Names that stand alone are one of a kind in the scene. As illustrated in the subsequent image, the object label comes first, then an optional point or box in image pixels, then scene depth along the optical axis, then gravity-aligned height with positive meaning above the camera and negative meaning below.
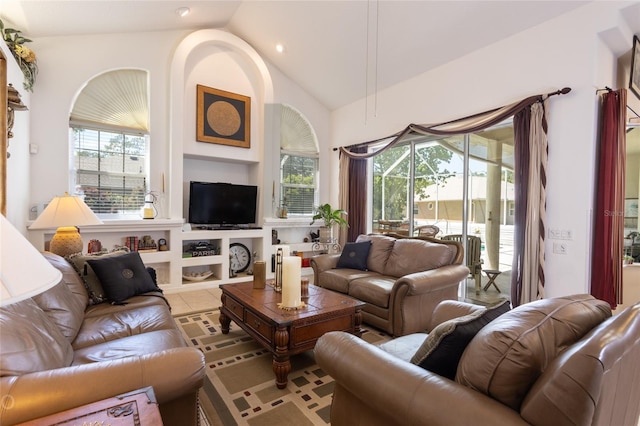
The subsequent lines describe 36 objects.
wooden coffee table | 2.14 -0.82
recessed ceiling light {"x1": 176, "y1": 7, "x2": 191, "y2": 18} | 4.22 +2.67
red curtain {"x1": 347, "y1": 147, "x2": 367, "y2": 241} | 5.79 +0.33
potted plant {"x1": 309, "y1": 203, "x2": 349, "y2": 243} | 5.61 -0.16
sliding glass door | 4.00 +0.28
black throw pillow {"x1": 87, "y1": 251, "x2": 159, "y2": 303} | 2.46 -0.56
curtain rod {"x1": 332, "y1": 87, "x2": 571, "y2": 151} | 3.08 +1.20
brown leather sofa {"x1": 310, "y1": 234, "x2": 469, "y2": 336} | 2.91 -0.73
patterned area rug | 1.86 -1.22
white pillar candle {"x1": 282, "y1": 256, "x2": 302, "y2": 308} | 2.35 -0.53
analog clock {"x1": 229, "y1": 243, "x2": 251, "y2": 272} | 5.45 -0.84
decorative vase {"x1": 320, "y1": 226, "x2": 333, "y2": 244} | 5.80 -0.46
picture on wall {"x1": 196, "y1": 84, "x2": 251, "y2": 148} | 5.02 +1.50
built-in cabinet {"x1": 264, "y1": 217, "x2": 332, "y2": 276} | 5.50 -0.50
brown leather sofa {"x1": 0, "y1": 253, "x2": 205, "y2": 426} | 1.05 -0.64
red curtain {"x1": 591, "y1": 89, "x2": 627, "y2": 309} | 2.99 +0.11
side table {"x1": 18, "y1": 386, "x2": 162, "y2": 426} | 0.90 -0.61
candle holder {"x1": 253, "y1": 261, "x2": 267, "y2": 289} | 2.93 -0.62
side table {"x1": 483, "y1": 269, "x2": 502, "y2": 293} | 4.12 -0.82
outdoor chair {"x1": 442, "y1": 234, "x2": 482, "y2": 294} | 4.29 -0.63
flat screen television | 4.96 +0.07
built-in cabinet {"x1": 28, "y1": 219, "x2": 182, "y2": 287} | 4.10 -0.41
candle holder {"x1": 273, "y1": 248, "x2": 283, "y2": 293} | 2.80 -0.59
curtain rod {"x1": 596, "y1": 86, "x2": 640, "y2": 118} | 3.04 +1.21
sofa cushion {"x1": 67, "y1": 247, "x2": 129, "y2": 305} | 2.45 -0.57
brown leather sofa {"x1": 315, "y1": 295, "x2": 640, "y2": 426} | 0.85 -0.51
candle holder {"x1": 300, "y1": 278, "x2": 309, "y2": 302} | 2.73 -0.69
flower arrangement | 3.19 +1.62
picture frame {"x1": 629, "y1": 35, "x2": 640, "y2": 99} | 3.23 +1.58
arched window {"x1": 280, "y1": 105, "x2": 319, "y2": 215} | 5.87 +0.89
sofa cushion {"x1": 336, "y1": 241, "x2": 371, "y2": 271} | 3.98 -0.58
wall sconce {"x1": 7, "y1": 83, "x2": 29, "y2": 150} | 2.48 +0.83
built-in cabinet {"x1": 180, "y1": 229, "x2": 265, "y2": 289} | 4.79 -0.79
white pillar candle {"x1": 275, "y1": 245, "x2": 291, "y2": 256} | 2.71 -0.36
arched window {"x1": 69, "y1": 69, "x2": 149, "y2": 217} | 4.27 +0.92
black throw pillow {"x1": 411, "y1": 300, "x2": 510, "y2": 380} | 1.19 -0.51
